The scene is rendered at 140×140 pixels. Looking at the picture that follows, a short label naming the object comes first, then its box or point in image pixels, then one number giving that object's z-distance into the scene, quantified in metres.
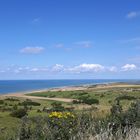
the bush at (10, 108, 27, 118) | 11.38
